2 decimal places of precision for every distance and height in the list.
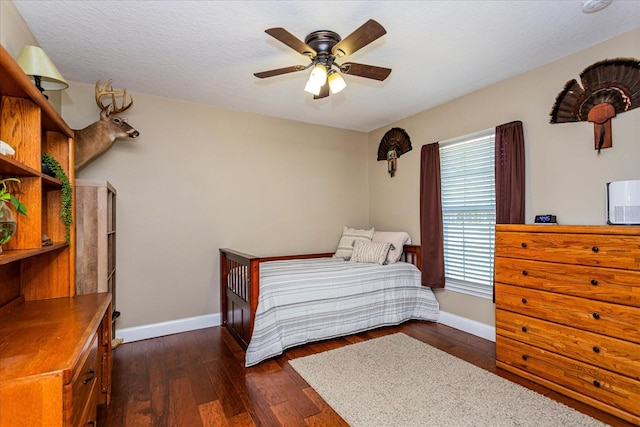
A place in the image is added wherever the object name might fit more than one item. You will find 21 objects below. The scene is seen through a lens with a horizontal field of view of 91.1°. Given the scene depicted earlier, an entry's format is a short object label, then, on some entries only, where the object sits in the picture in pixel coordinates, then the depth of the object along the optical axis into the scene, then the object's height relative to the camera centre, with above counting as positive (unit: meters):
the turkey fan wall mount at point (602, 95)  2.16 +0.88
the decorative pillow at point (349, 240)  4.03 -0.32
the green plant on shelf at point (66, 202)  1.78 +0.09
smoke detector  1.83 +1.24
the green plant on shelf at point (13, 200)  1.21 +0.07
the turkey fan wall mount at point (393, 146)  4.02 +0.92
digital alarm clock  2.48 -0.04
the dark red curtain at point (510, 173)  2.77 +0.37
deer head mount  2.73 +0.76
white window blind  3.12 +0.04
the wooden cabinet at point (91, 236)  2.20 -0.14
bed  2.68 -0.82
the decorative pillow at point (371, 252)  3.61 -0.44
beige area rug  1.86 -1.21
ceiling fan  1.94 +1.02
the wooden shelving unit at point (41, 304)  0.97 -0.47
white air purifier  1.93 +0.07
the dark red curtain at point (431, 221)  3.51 -0.07
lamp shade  1.72 +0.85
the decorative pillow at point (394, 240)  3.70 -0.31
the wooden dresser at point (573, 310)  1.83 -0.64
